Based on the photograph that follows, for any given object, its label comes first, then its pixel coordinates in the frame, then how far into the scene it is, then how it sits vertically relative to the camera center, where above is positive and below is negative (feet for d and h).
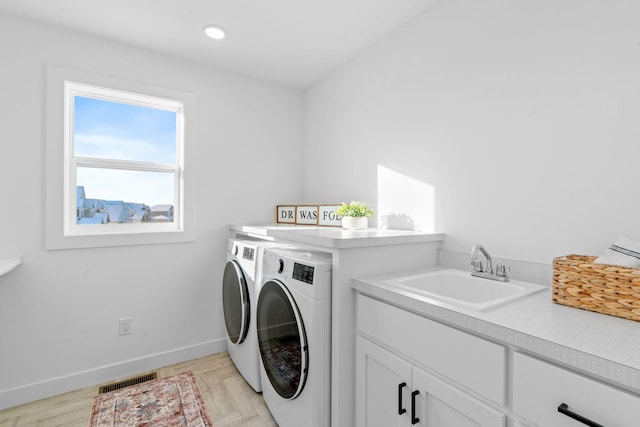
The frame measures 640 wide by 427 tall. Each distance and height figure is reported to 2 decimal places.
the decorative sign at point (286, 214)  9.01 -0.08
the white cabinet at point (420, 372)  2.93 -1.84
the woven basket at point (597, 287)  3.04 -0.78
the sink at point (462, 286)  4.15 -1.09
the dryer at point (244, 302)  6.27 -2.04
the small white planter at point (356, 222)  6.91 -0.23
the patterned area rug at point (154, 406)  5.59 -3.89
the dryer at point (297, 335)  4.47 -1.97
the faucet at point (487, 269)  4.58 -0.87
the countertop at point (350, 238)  4.43 -0.42
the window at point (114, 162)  6.55 +1.14
